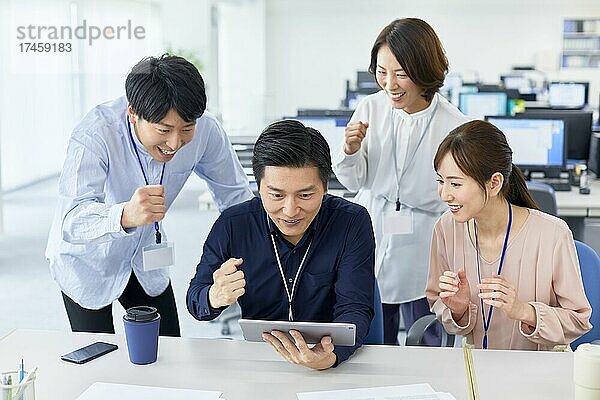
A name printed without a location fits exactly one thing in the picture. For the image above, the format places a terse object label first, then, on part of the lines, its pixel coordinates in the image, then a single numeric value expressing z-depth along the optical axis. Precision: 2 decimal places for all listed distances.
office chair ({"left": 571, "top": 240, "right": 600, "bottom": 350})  2.31
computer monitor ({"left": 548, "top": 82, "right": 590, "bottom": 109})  9.27
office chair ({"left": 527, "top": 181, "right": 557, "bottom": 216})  3.53
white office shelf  13.94
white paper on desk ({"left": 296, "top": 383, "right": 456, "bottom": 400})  1.73
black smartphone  1.94
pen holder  1.53
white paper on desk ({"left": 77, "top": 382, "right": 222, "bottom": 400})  1.74
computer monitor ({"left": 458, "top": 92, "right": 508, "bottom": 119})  6.91
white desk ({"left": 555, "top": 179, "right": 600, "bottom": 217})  4.17
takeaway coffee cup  1.90
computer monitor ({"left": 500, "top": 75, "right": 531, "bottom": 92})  11.56
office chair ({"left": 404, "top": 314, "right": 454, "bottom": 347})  2.34
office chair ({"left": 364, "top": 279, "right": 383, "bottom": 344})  2.28
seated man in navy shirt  1.96
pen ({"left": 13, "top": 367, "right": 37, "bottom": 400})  1.55
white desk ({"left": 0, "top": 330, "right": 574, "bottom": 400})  1.78
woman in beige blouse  2.10
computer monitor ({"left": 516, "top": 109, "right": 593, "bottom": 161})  4.86
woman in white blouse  2.63
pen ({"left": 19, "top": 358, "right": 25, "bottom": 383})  1.59
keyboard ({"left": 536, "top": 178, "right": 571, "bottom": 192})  4.52
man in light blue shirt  2.06
